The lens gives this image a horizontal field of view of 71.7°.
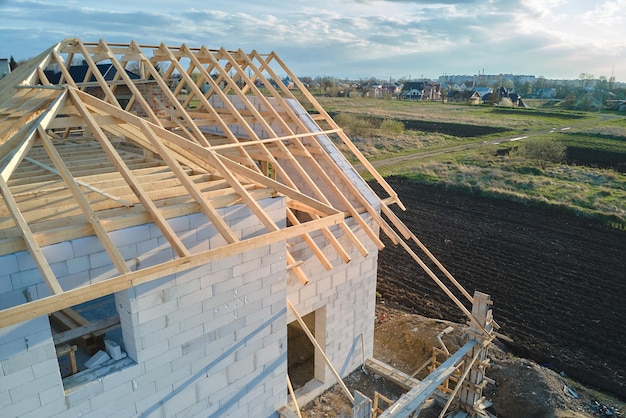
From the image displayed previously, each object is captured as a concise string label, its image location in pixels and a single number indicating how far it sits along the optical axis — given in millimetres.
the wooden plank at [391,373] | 9164
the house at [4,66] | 31628
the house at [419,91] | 103375
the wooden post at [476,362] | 8609
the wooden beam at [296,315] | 7242
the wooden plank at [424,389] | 6766
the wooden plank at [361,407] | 5770
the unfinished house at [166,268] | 4820
